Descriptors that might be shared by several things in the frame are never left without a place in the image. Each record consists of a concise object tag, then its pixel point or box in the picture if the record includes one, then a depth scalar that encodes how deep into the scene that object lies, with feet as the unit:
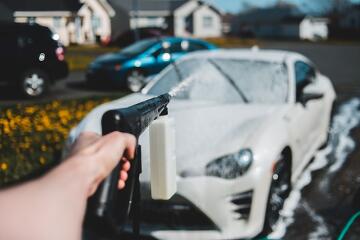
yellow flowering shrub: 16.46
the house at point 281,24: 229.04
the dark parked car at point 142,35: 83.18
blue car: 42.04
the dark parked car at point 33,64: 15.51
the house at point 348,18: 241.08
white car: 11.59
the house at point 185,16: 156.66
